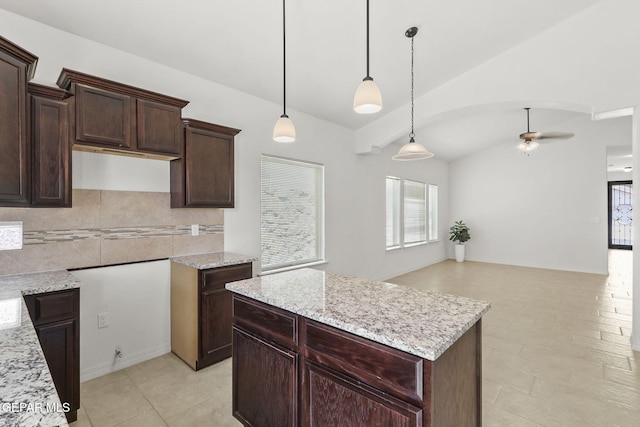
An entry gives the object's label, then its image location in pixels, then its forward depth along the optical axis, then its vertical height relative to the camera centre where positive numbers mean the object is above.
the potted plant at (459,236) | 8.37 -0.65
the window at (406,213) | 6.56 -0.03
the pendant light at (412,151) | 3.04 +0.60
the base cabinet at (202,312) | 2.76 -0.92
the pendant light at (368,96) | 1.89 +0.71
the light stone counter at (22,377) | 0.69 -0.46
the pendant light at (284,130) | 2.30 +0.62
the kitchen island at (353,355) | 1.17 -0.63
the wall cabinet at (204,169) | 2.93 +0.43
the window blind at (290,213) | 4.03 -0.01
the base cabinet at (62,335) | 1.91 -0.79
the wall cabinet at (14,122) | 1.87 +0.56
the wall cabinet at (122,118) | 2.29 +0.77
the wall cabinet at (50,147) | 2.10 +0.46
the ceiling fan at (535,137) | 5.41 +1.34
